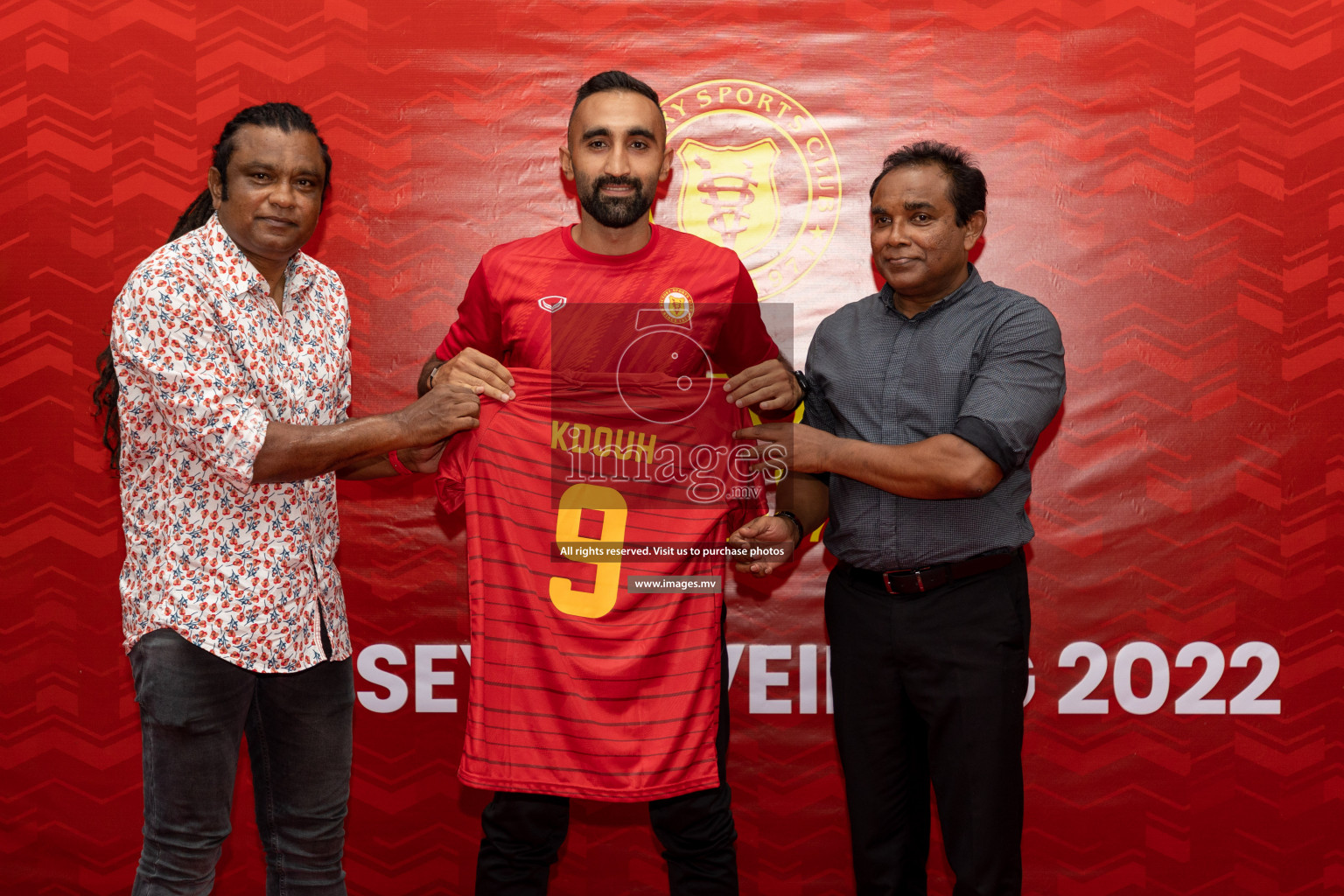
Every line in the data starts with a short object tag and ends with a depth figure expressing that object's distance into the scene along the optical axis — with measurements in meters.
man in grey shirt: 1.90
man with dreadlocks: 1.64
